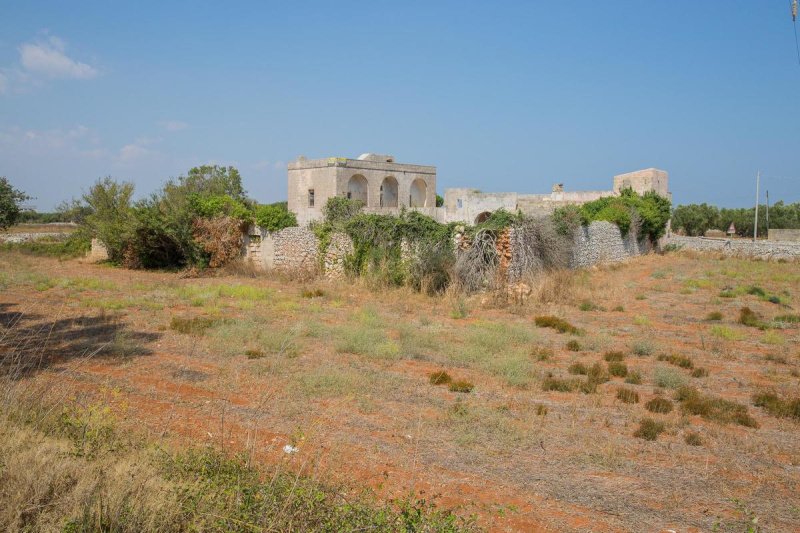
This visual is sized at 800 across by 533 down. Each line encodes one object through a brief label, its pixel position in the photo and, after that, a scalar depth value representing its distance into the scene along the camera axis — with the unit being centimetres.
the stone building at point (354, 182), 3419
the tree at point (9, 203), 2758
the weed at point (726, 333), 1117
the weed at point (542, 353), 936
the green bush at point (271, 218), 2116
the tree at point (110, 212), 2302
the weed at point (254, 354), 874
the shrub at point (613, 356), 938
